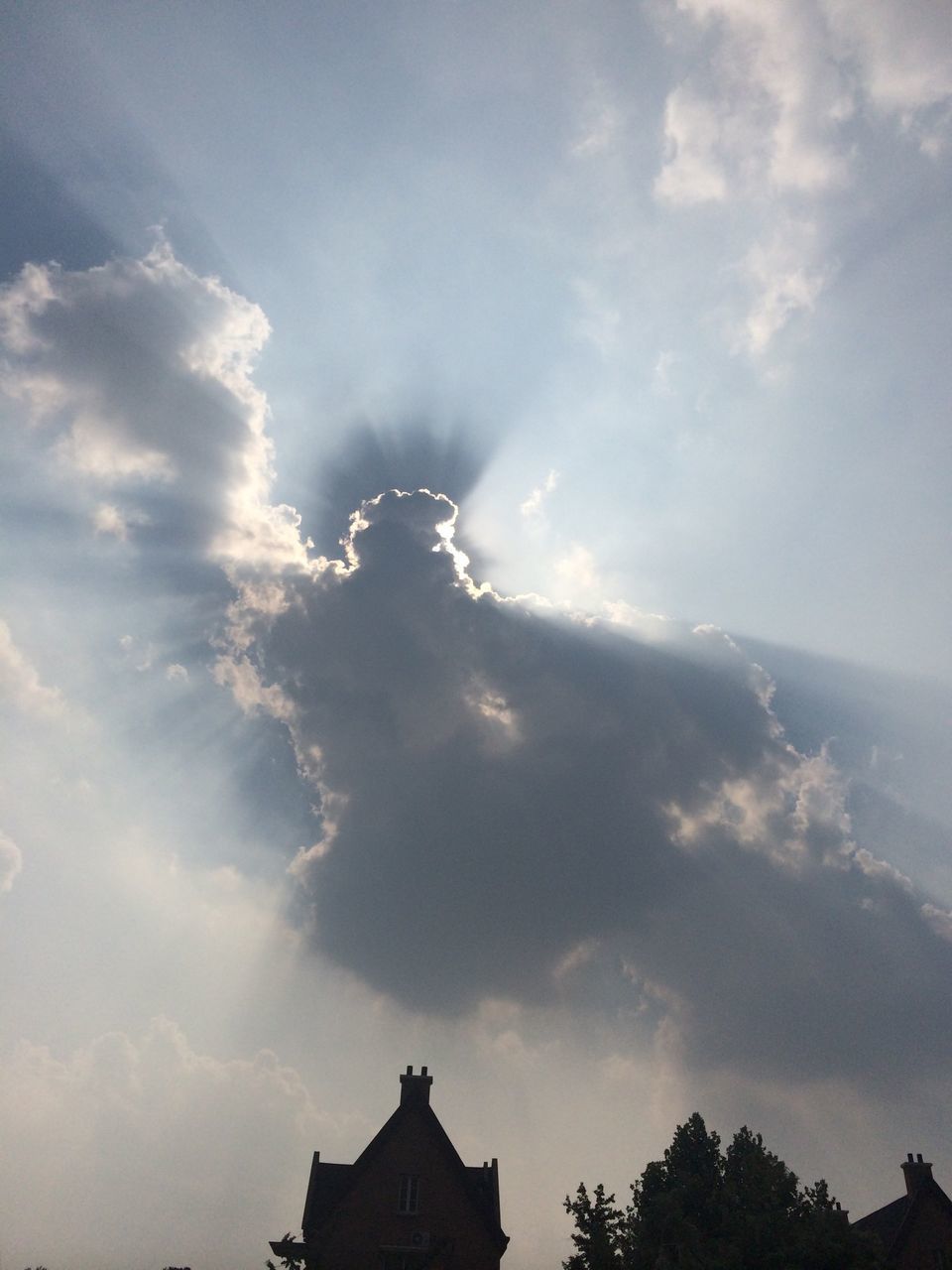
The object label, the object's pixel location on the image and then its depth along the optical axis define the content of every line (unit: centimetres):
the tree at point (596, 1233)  3656
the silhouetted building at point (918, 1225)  4372
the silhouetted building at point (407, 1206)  3984
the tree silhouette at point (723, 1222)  3153
